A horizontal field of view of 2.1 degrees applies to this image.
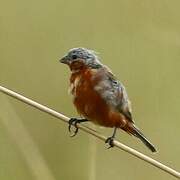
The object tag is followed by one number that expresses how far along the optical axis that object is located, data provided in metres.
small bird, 3.40
